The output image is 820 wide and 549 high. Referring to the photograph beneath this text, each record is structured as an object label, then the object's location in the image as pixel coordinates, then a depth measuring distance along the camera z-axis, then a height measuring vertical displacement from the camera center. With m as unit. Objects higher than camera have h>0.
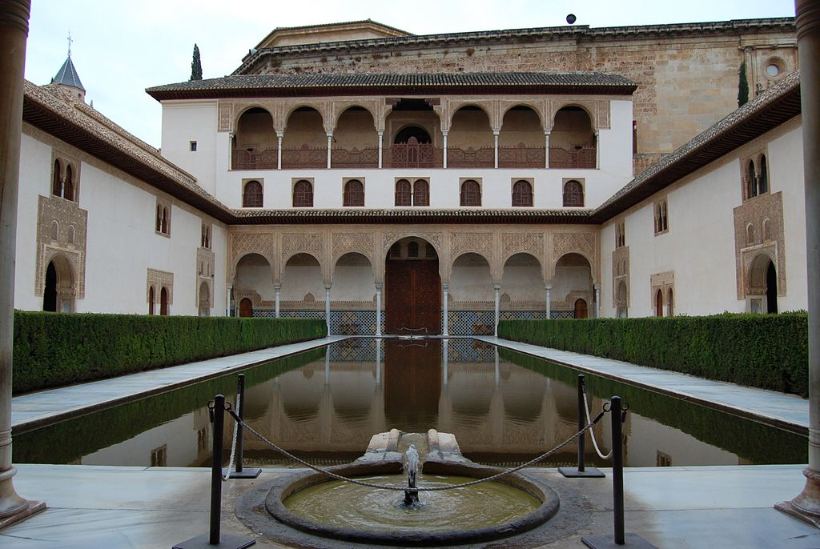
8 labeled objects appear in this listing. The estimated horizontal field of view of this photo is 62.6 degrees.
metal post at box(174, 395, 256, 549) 2.87 -0.79
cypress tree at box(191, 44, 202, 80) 33.19 +12.63
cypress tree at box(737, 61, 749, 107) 28.03 +9.80
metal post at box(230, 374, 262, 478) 4.10 -0.81
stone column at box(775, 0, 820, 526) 3.34 +0.71
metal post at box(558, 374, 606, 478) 4.11 -0.90
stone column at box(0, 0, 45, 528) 3.27 +0.73
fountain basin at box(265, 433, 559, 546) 2.94 -0.96
